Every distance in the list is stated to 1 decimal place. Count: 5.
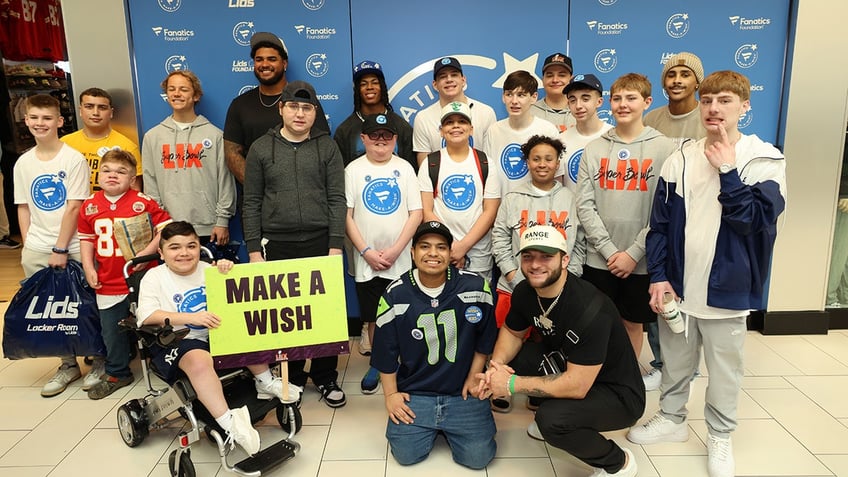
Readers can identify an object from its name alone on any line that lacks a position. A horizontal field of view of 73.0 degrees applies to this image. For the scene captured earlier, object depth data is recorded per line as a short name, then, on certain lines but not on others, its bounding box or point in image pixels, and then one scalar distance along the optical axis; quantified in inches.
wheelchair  103.8
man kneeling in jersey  110.5
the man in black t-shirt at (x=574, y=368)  98.9
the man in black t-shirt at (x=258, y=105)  150.5
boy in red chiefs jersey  134.0
